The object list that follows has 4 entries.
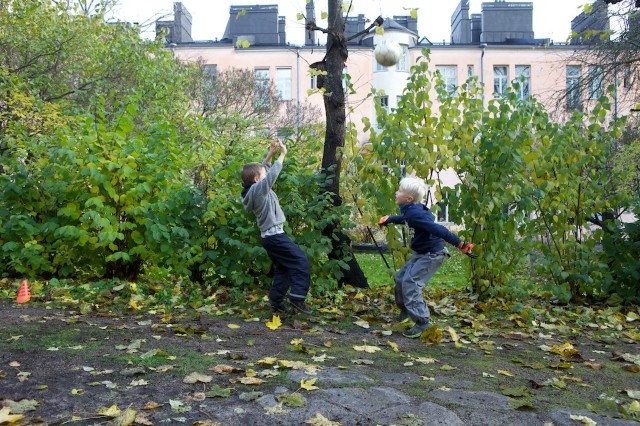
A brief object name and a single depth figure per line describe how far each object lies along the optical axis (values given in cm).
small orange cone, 708
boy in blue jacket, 591
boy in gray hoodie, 630
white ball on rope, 941
